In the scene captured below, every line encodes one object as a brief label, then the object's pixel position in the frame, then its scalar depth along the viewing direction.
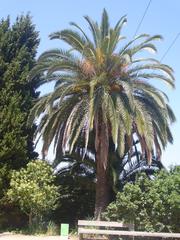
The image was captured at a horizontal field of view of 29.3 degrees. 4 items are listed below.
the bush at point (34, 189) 16.32
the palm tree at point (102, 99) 16.06
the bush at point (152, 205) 14.62
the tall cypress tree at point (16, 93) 17.66
